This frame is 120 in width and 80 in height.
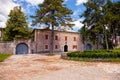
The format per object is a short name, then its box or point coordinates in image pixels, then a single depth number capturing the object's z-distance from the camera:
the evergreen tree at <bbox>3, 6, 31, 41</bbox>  18.63
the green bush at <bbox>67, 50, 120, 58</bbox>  9.40
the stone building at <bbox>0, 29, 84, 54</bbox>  16.88
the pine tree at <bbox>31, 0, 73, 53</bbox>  15.18
